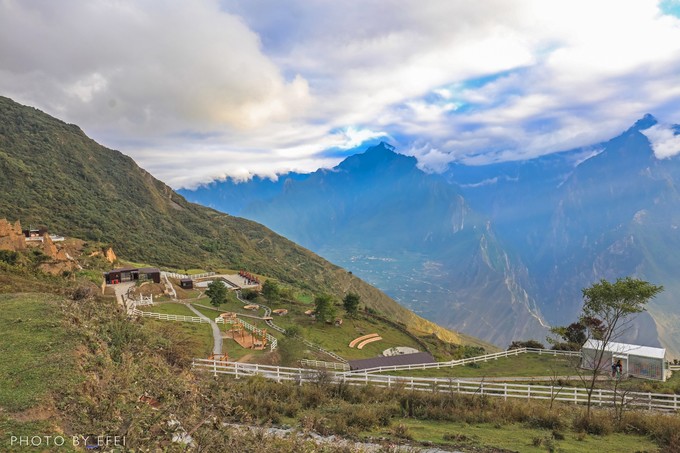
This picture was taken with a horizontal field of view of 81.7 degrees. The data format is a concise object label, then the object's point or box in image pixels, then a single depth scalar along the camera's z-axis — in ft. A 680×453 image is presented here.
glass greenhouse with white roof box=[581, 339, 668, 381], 90.64
